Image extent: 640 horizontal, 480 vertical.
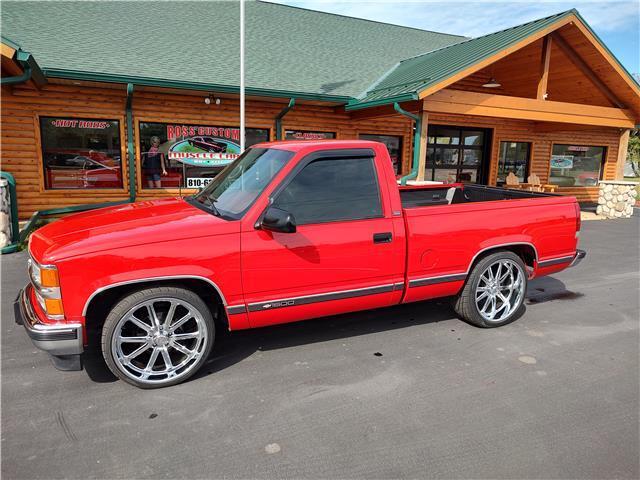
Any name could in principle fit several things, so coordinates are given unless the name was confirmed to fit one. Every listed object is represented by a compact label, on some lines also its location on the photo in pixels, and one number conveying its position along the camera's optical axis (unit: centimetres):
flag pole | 926
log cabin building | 1037
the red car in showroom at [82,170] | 1079
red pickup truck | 334
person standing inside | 1165
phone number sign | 1225
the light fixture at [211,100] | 1155
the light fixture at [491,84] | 1263
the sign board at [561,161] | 1836
